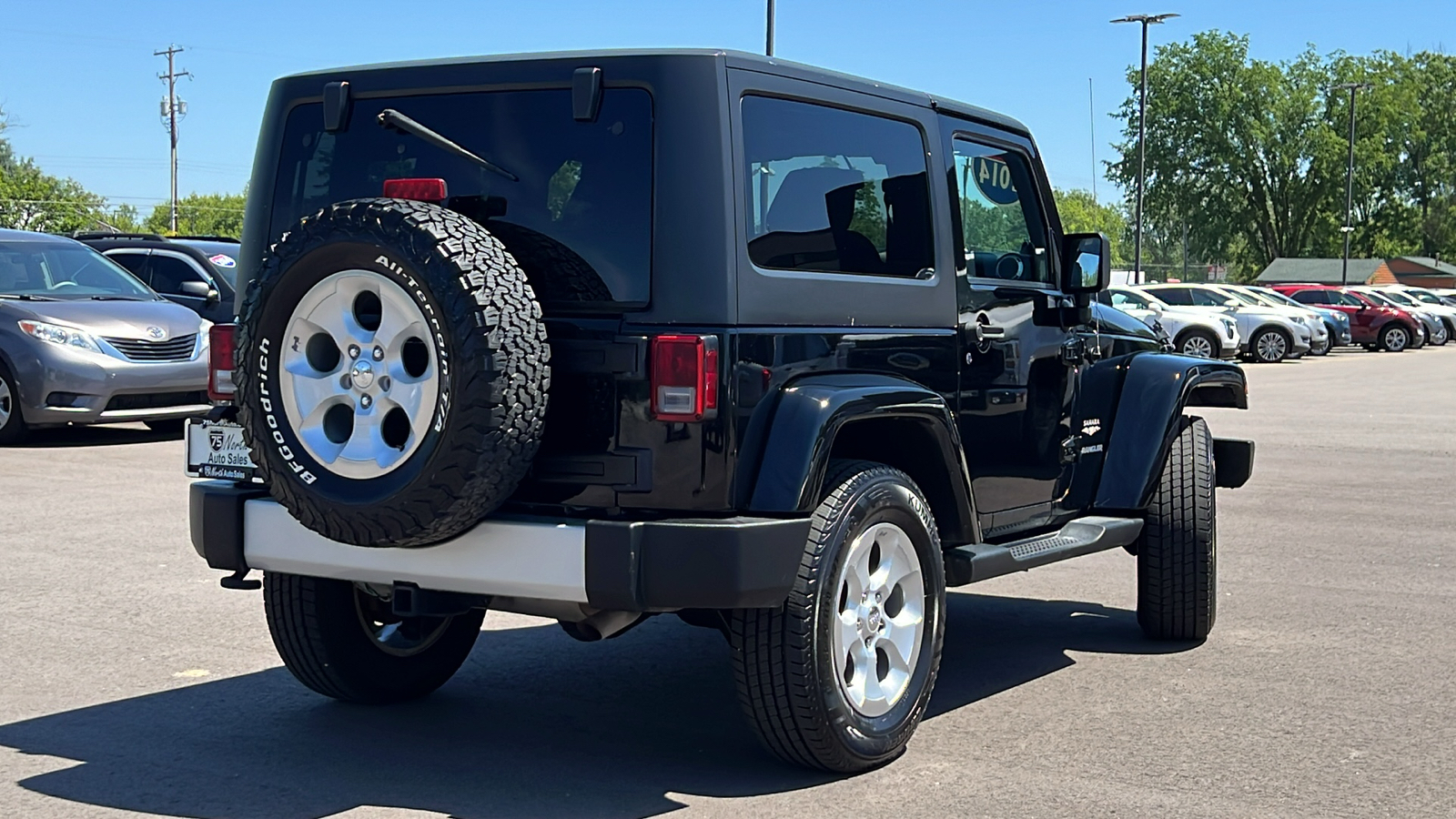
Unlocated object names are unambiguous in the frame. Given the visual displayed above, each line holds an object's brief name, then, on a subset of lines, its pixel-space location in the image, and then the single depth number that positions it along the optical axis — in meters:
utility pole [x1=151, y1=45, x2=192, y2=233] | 84.94
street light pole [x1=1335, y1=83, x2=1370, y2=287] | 64.50
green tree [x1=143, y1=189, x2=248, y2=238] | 158.50
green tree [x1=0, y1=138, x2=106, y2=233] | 74.00
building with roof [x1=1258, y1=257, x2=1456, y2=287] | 87.25
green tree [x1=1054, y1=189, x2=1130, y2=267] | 165.75
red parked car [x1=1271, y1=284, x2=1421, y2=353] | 42.06
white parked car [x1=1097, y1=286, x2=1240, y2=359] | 31.61
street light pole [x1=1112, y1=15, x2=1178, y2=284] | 44.28
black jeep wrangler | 4.24
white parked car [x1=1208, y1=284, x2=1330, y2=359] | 34.97
